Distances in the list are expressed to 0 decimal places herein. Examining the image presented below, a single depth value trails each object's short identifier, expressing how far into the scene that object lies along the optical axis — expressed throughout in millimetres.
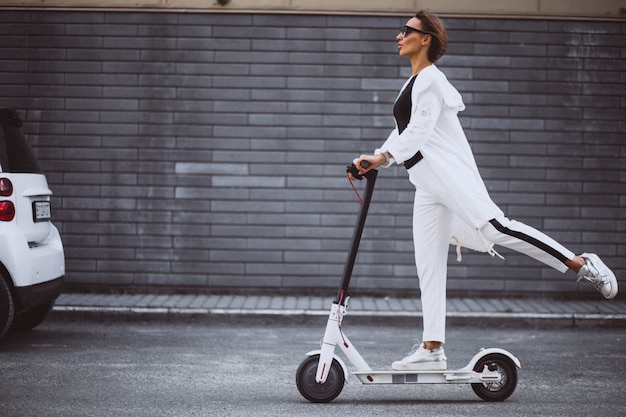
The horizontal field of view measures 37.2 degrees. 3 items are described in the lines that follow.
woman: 5215
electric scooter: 5410
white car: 7207
